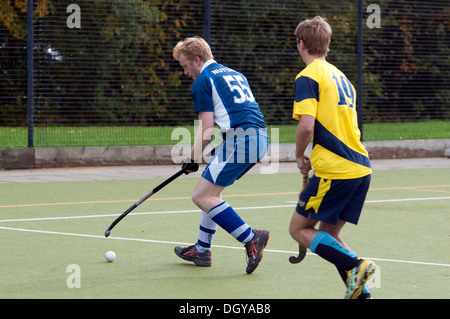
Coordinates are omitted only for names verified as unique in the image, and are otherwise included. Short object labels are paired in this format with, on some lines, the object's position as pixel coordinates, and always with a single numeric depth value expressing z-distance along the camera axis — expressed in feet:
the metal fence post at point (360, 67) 110.11
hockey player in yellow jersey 32.76
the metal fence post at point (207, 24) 100.68
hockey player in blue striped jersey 40.86
